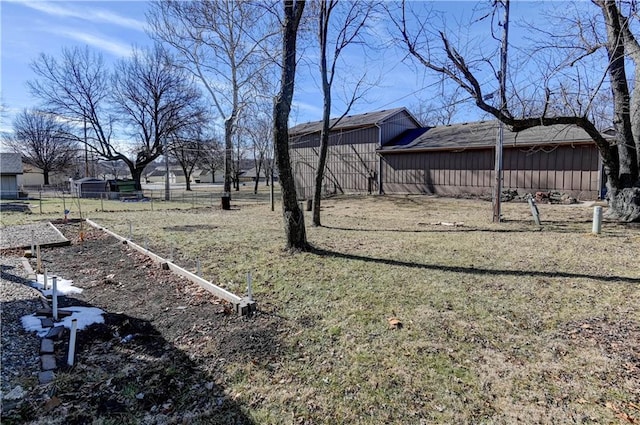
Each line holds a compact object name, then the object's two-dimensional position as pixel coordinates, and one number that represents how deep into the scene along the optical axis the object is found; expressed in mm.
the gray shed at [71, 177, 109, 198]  25781
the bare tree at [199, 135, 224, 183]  28953
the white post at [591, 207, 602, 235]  7574
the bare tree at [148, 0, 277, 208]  14679
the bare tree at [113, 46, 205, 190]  27578
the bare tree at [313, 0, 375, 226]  9016
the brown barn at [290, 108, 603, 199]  14688
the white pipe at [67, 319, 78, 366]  2881
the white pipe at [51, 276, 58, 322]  3656
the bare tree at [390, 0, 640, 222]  7070
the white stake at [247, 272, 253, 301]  3935
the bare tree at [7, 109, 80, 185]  42062
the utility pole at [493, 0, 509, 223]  7555
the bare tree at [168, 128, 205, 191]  27603
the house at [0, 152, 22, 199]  27516
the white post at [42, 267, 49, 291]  4664
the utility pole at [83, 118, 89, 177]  27853
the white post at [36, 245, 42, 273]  5422
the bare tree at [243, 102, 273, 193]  21078
